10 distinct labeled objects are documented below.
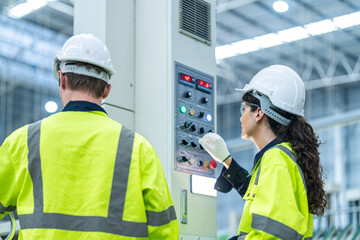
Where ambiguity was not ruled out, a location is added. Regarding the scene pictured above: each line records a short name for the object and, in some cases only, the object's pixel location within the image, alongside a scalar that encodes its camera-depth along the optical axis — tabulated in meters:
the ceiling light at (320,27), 15.27
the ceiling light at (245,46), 16.86
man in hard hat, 2.38
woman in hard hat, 2.68
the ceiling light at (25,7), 14.77
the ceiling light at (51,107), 17.02
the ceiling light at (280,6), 14.80
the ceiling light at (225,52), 17.11
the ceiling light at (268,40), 16.45
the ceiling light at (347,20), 14.92
